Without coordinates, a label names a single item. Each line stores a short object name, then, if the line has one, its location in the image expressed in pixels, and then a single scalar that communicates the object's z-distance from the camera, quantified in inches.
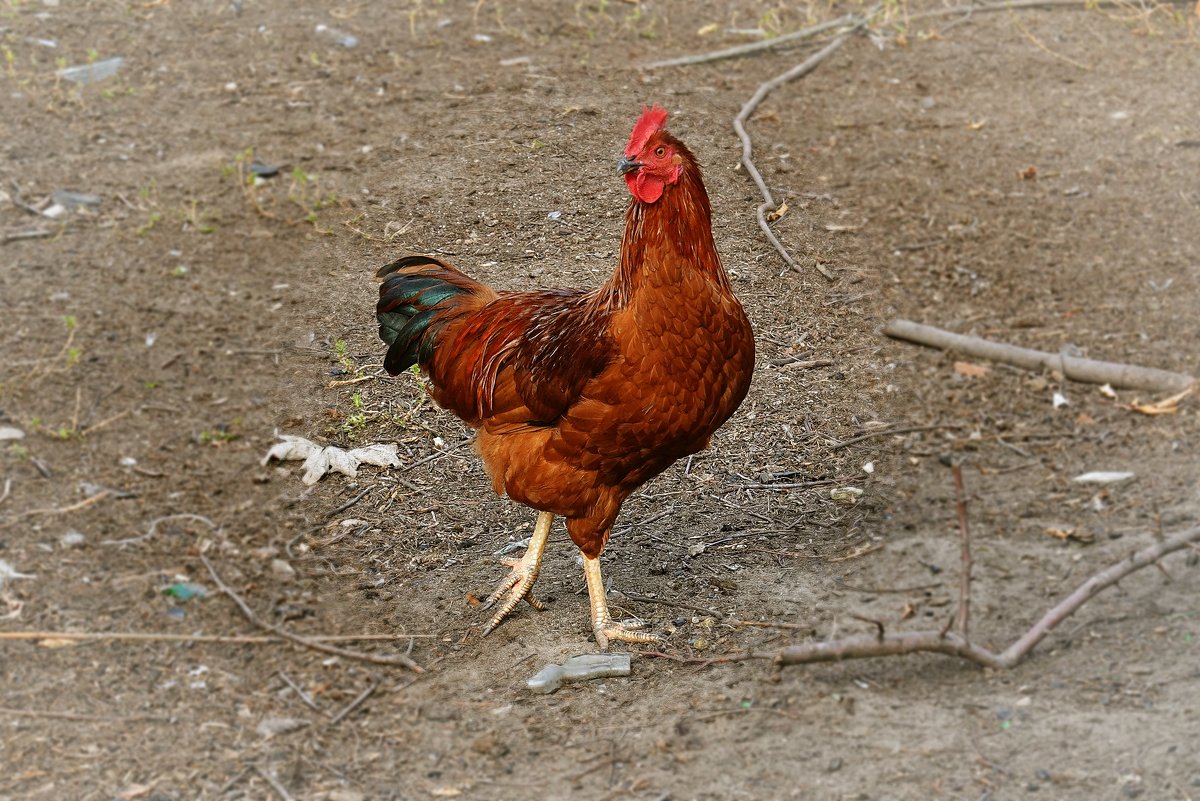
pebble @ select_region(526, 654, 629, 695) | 149.7
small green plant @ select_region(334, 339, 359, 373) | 222.1
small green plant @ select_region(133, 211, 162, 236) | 255.4
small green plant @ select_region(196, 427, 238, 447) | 201.0
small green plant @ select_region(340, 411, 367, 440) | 207.0
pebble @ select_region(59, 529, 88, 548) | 170.9
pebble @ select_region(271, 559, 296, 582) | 173.2
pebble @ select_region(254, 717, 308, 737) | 141.0
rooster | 148.2
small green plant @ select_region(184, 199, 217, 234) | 258.4
